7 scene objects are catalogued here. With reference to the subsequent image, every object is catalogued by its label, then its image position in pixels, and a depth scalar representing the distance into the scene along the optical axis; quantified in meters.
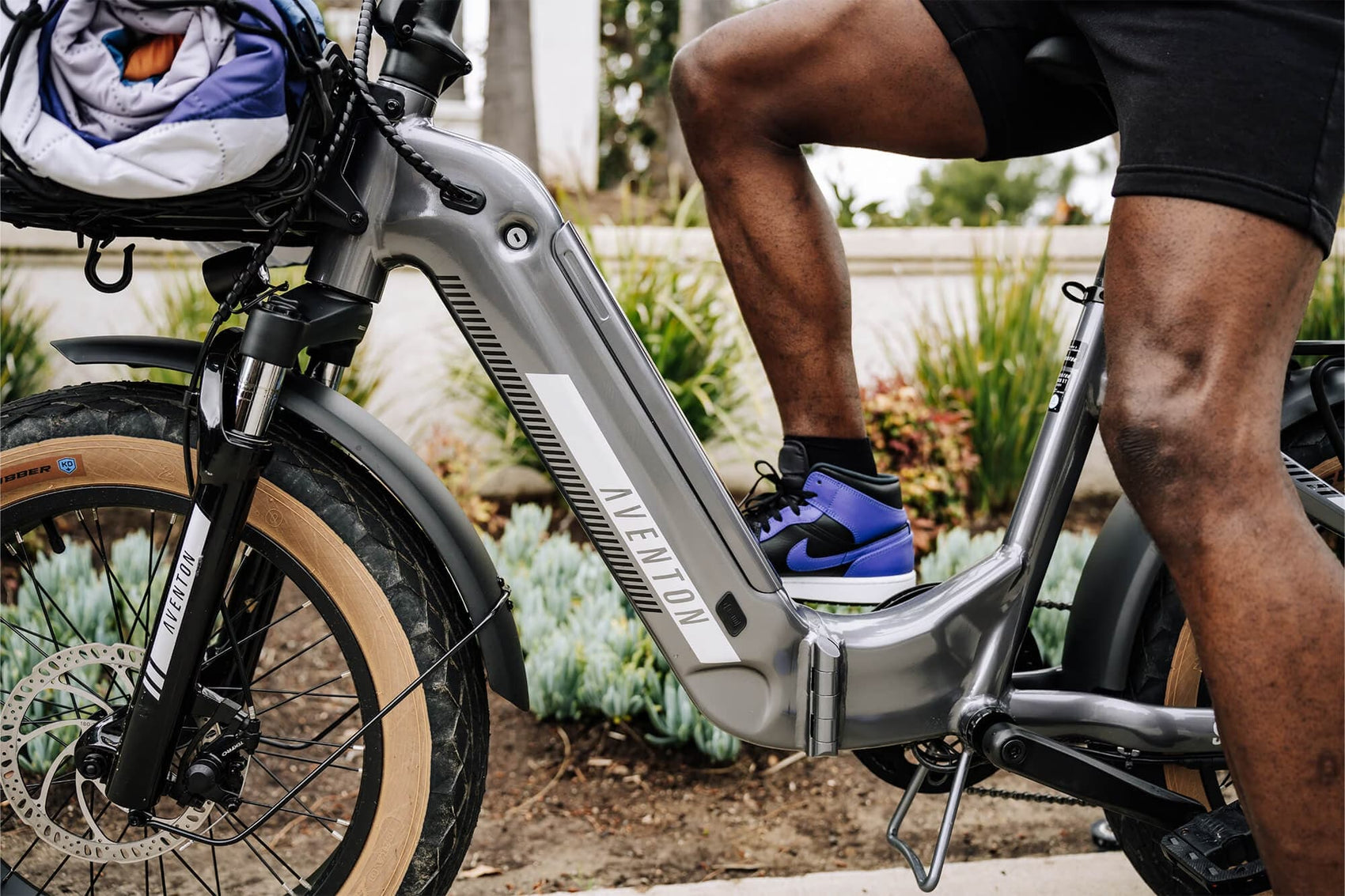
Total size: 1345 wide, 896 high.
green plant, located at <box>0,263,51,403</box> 3.46
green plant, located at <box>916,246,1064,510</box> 3.62
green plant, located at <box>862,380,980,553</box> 3.47
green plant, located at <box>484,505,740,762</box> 2.26
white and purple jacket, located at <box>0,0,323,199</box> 1.06
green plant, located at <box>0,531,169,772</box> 2.05
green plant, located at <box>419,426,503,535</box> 3.56
